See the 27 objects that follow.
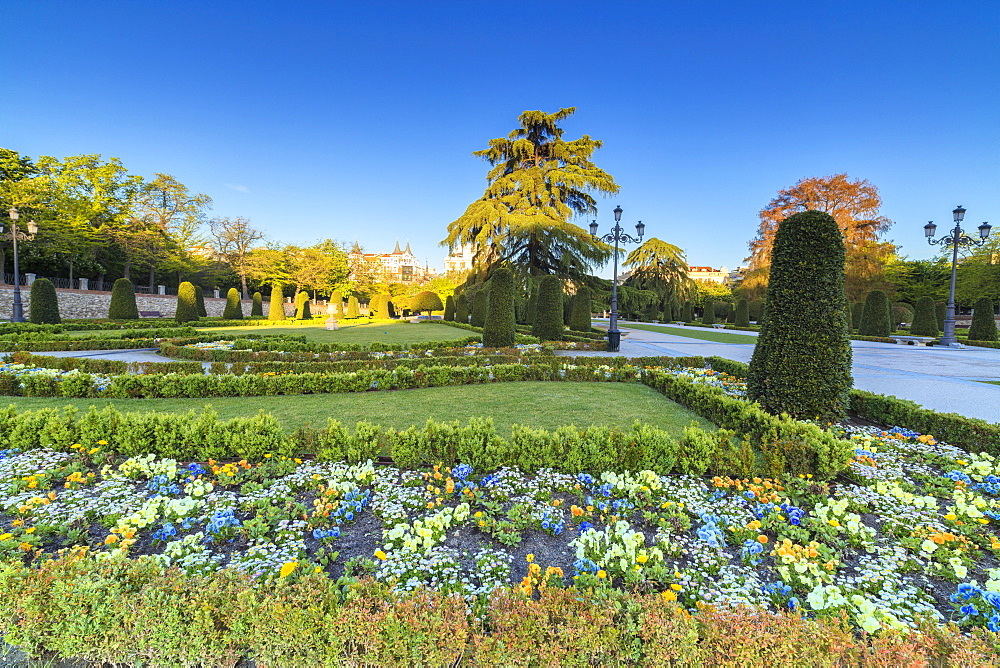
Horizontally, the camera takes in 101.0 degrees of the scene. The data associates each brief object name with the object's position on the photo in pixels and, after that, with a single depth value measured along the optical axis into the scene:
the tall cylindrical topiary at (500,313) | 12.07
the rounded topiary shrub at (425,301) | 40.19
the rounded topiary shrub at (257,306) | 33.78
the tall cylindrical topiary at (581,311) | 17.98
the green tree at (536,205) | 20.41
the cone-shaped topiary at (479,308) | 21.91
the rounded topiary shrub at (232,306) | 29.23
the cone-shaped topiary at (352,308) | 38.12
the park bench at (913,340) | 17.60
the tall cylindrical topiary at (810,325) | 4.92
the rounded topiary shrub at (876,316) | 19.61
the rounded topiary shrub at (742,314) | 30.30
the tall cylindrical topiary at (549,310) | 14.15
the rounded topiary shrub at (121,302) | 20.78
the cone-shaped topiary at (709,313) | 33.91
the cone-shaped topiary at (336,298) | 28.42
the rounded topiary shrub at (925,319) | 20.48
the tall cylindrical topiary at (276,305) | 29.27
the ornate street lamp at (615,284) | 13.29
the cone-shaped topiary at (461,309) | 25.47
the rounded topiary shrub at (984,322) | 17.16
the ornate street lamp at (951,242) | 16.02
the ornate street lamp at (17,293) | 17.06
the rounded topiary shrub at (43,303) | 17.06
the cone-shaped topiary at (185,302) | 22.12
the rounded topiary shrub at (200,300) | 25.99
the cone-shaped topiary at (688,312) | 36.83
